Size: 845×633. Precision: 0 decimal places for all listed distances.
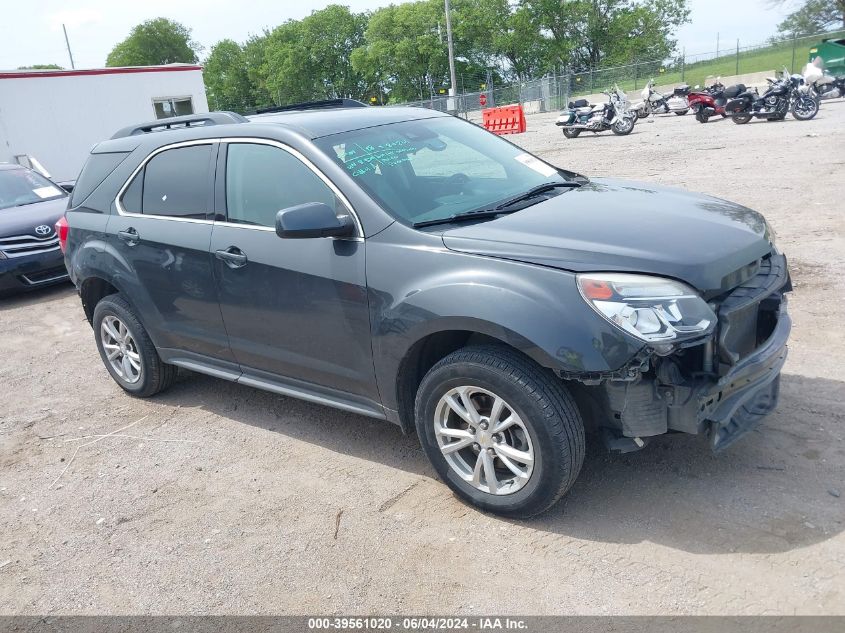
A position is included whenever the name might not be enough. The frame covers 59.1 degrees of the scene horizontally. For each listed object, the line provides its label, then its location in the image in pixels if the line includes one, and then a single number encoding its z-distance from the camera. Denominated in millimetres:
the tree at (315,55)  96625
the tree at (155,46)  98500
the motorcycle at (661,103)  25281
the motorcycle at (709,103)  21109
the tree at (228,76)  106062
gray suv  3072
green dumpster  26391
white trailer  16781
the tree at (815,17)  58406
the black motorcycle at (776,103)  19141
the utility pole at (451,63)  48375
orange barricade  26881
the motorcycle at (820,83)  21375
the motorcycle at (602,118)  21516
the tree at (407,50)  83500
